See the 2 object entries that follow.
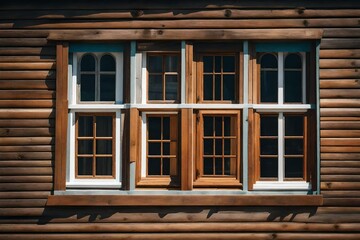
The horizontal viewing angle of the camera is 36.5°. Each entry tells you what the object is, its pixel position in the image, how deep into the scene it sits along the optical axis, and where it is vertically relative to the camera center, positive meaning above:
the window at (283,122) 8.00 +0.12
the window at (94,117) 8.05 +0.19
